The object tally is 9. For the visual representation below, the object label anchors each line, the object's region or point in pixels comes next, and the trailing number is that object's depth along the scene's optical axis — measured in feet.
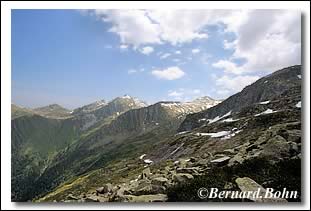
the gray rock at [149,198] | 48.24
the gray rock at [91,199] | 50.14
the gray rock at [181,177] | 51.65
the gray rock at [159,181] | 51.80
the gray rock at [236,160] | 52.54
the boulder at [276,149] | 50.98
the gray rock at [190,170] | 54.08
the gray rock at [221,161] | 54.51
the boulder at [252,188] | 46.47
